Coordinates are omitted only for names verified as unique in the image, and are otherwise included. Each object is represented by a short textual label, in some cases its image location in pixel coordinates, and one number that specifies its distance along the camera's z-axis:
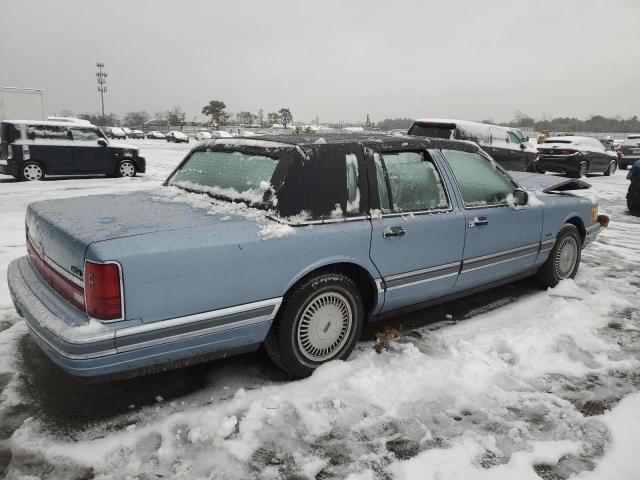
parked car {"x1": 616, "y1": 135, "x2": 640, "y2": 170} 21.89
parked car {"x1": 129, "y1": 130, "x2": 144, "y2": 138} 56.86
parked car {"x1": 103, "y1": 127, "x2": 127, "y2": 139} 41.81
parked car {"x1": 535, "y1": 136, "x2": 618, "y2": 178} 16.12
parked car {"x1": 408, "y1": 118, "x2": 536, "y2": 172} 11.66
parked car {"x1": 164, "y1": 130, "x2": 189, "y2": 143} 47.34
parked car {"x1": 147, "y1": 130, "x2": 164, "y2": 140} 56.74
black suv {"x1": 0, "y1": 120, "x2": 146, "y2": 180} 12.19
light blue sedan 2.37
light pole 74.38
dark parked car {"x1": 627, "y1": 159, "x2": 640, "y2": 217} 9.57
